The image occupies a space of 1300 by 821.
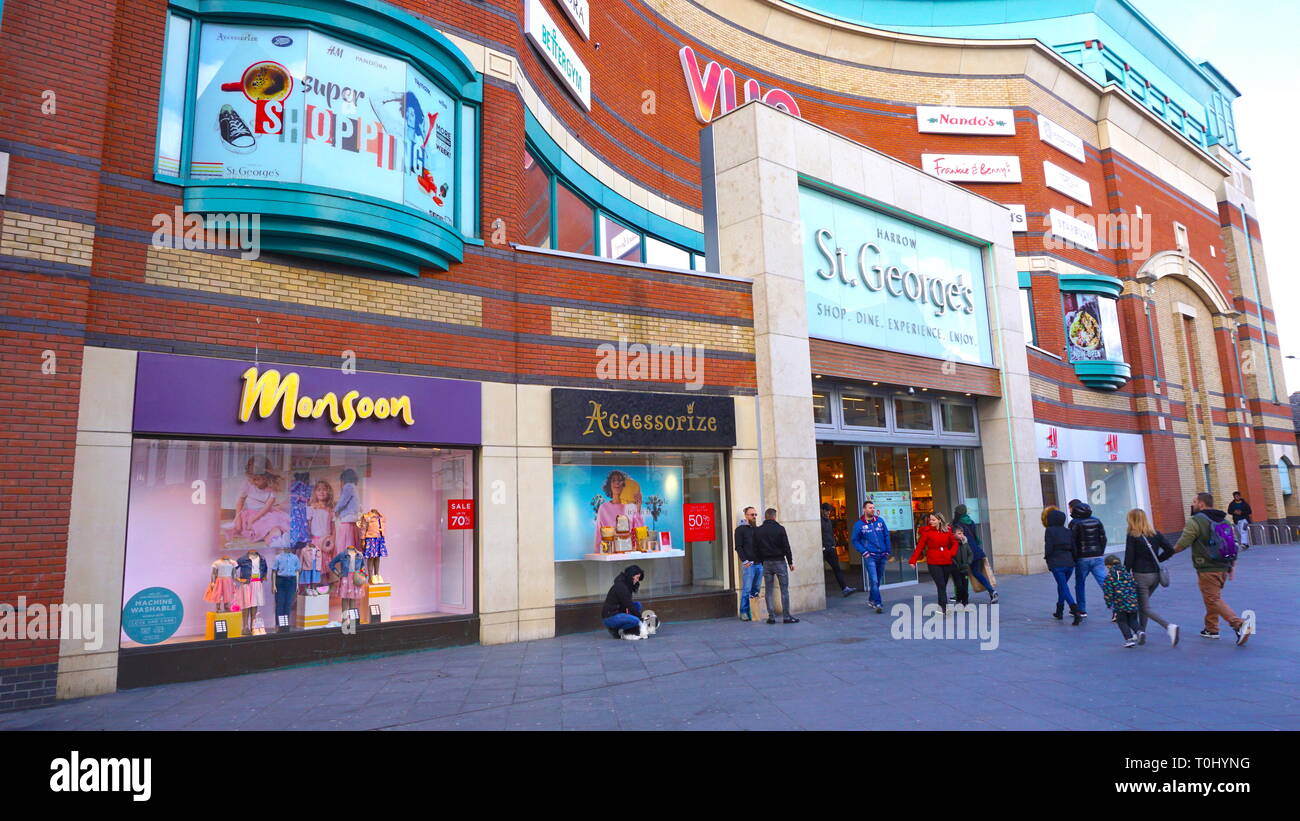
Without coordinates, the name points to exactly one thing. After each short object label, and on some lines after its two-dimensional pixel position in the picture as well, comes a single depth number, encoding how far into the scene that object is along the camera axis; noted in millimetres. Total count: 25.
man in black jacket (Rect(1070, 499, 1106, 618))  10758
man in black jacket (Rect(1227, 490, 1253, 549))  22984
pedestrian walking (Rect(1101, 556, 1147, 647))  8820
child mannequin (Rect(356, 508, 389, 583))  9898
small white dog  10430
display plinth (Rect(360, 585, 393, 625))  9790
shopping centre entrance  15242
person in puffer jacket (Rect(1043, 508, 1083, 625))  10898
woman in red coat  11656
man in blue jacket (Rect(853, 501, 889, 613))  13406
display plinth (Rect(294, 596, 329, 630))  9234
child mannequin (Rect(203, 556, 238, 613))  8711
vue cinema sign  19047
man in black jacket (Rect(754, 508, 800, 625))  11445
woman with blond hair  8938
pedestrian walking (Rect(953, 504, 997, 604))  12000
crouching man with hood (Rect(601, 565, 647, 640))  10422
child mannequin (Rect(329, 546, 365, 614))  9609
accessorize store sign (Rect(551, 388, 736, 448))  11195
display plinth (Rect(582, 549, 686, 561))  11586
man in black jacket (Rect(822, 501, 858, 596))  13961
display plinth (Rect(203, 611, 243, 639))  8520
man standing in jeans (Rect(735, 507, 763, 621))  11750
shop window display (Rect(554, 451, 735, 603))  11547
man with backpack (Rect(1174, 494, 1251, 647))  8883
